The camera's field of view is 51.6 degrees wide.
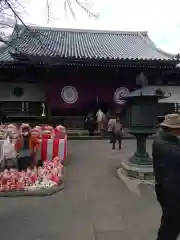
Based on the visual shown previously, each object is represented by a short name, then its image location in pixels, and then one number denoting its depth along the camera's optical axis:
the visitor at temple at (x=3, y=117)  11.36
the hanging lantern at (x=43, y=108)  11.79
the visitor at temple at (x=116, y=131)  7.91
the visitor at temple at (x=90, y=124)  10.59
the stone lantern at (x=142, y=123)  4.70
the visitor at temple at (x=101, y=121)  10.82
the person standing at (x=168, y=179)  1.93
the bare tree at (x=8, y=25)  2.37
